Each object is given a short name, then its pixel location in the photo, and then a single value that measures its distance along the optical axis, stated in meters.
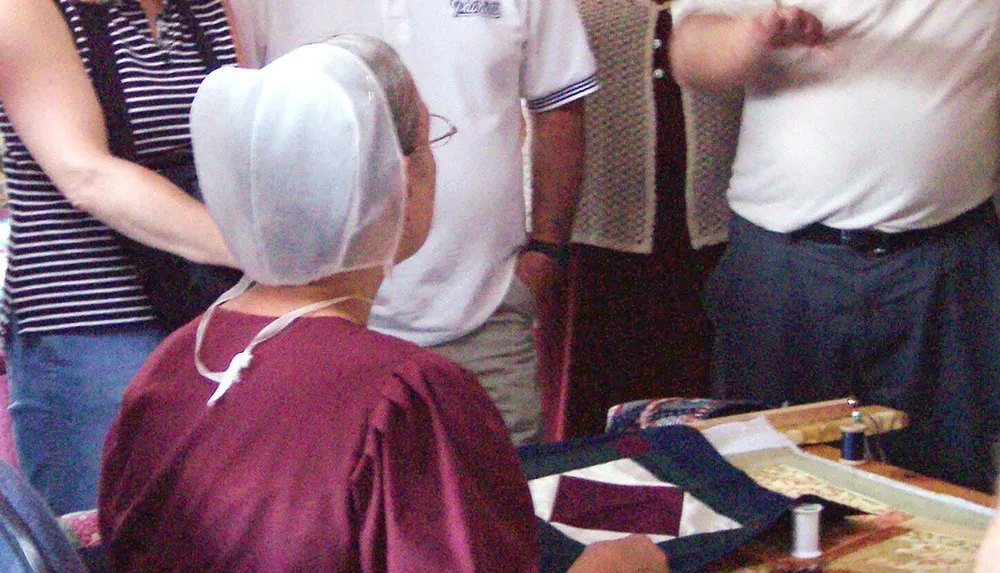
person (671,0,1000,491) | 3.96
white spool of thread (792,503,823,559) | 3.31
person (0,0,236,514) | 3.50
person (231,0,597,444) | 4.02
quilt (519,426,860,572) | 3.34
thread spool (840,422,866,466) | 3.58
